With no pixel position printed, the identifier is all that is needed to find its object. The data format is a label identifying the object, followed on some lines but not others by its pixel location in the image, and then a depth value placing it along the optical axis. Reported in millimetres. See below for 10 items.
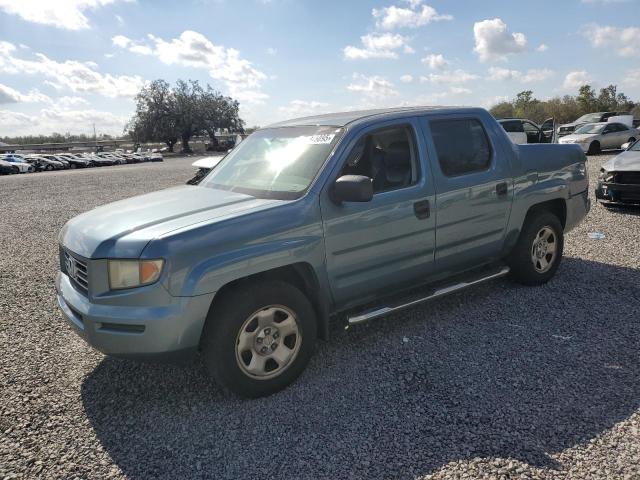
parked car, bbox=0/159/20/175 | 38812
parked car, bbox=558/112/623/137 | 25959
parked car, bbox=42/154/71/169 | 47116
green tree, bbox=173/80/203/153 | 83250
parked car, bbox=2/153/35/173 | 40656
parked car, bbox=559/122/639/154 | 20203
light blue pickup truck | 2875
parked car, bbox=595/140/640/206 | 8352
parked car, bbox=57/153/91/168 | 48250
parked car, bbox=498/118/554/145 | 17828
